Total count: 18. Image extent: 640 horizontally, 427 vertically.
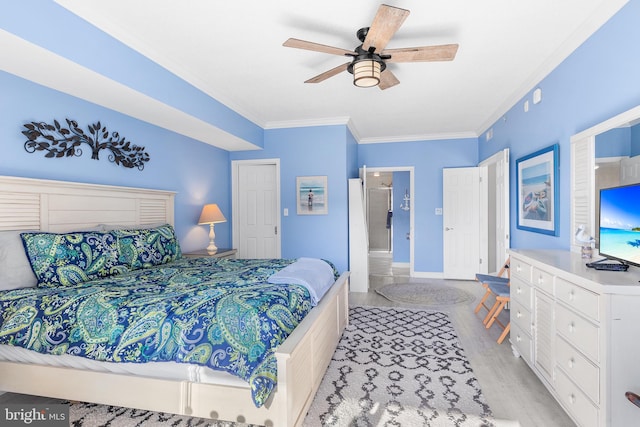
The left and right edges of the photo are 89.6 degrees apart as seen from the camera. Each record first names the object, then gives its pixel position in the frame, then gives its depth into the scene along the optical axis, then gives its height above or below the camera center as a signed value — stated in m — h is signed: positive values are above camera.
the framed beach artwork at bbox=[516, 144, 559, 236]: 2.88 +0.22
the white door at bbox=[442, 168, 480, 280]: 5.57 -0.16
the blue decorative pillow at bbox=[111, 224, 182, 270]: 2.82 -0.31
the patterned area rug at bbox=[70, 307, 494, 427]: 1.93 -1.23
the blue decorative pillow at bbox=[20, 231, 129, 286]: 2.25 -0.32
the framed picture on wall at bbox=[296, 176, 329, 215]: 4.88 +0.28
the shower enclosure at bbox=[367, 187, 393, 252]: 9.36 -0.11
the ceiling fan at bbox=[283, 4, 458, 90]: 2.08 +1.15
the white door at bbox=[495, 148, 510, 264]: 4.00 +0.10
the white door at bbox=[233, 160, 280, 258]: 5.24 +0.07
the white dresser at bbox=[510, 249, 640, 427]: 1.46 -0.65
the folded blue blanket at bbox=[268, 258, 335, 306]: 2.34 -0.49
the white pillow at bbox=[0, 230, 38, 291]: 2.12 -0.34
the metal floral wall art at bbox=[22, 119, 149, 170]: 2.56 +0.65
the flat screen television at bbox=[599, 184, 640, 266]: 1.68 -0.06
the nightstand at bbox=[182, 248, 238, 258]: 4.02 -0.51
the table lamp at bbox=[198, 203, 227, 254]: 4.26 -0.05
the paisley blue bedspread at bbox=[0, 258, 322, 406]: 1.63 -0.60
